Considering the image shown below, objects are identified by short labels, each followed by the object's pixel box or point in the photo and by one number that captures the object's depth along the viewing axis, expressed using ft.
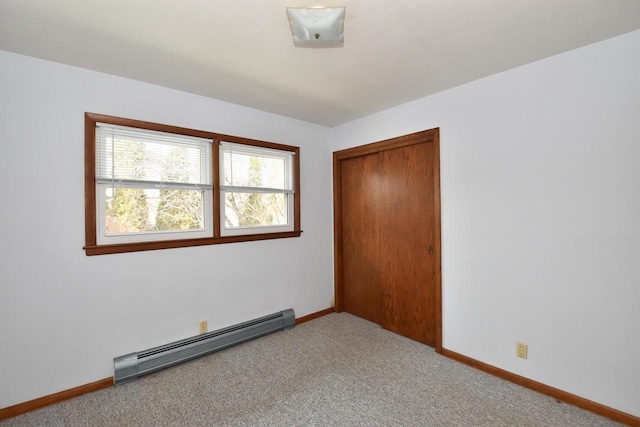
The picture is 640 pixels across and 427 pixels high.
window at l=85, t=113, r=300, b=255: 7.39
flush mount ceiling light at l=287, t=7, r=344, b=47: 4.94
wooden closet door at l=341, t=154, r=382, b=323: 11.18
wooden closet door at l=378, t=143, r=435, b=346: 9.41
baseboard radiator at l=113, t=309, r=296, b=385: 7.43
